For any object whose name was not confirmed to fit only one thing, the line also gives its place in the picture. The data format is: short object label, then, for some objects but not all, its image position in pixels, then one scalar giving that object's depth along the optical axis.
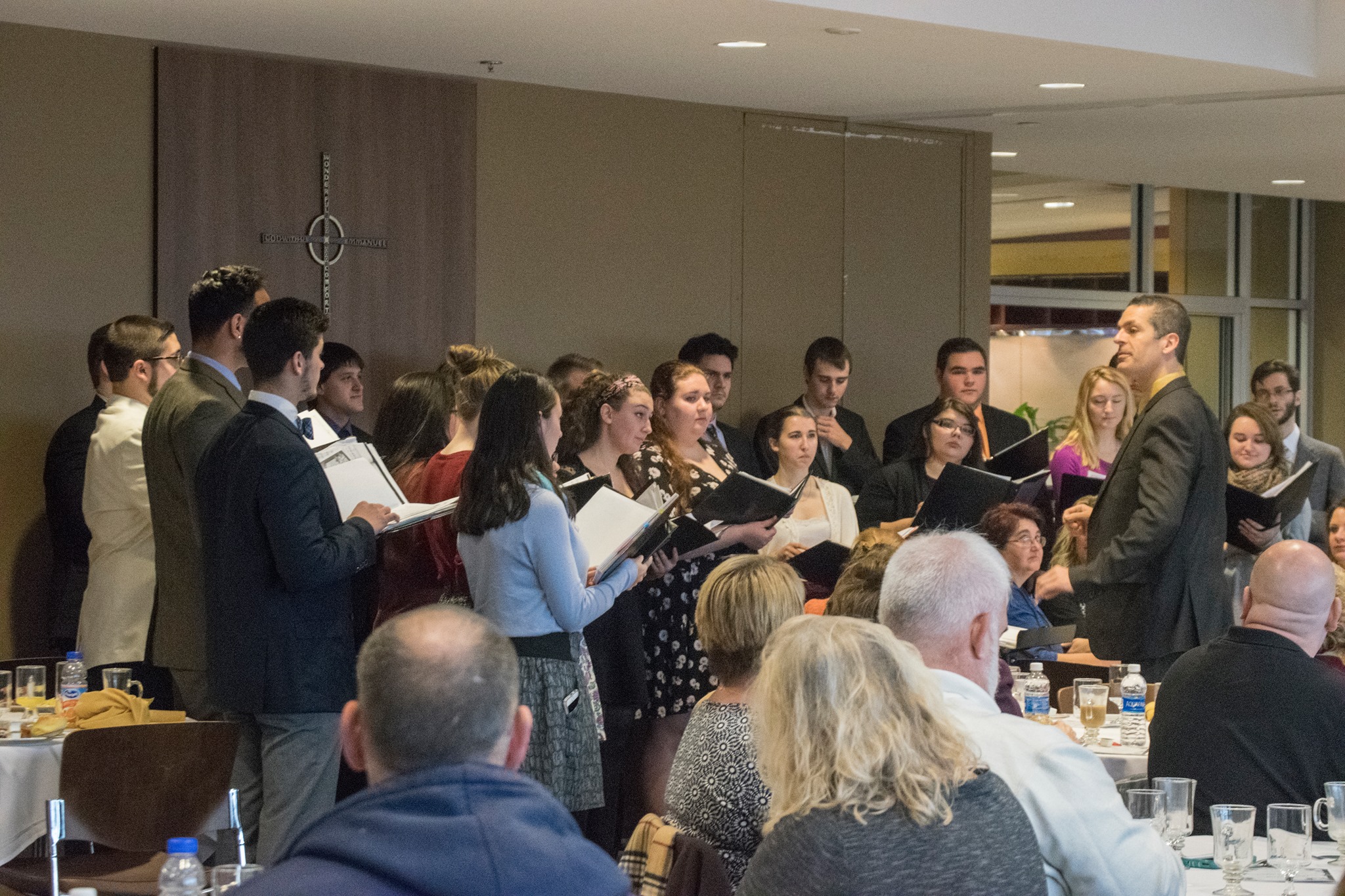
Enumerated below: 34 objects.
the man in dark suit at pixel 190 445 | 7.59
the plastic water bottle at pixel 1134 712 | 7.44
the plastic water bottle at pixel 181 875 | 4.92
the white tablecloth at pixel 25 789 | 7.07
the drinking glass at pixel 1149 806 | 5.29
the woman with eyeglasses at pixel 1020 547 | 9.65
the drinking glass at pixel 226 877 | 4.97
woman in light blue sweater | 7.39
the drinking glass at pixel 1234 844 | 5.04
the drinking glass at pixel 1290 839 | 5.08
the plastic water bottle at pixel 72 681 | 7.96
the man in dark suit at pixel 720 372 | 12.39
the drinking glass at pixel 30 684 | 7.88
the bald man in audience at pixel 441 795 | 2.83
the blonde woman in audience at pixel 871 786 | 3.73
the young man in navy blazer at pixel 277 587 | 6.96
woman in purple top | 12.77
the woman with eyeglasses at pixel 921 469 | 11.74
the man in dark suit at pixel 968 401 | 13.39
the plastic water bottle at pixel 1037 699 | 7.80
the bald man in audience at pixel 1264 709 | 5.63
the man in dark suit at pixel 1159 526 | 9.22
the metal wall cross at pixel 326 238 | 11.65
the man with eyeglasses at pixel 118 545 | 8.96
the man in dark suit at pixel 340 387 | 11.18
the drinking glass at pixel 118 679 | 7.86
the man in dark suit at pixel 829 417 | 12.85
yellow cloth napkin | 7.35
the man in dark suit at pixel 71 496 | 9.88
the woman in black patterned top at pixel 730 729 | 5.54
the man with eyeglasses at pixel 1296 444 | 13.97
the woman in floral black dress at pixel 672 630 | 9.10
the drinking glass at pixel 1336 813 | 5.26
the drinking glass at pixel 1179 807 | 5.32
